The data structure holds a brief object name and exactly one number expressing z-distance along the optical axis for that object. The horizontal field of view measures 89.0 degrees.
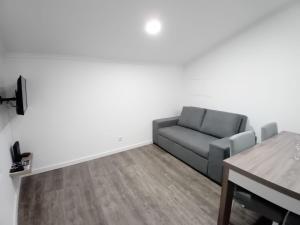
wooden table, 1.00
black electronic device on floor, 1.81
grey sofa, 2.17
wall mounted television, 1.57
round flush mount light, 2.09
